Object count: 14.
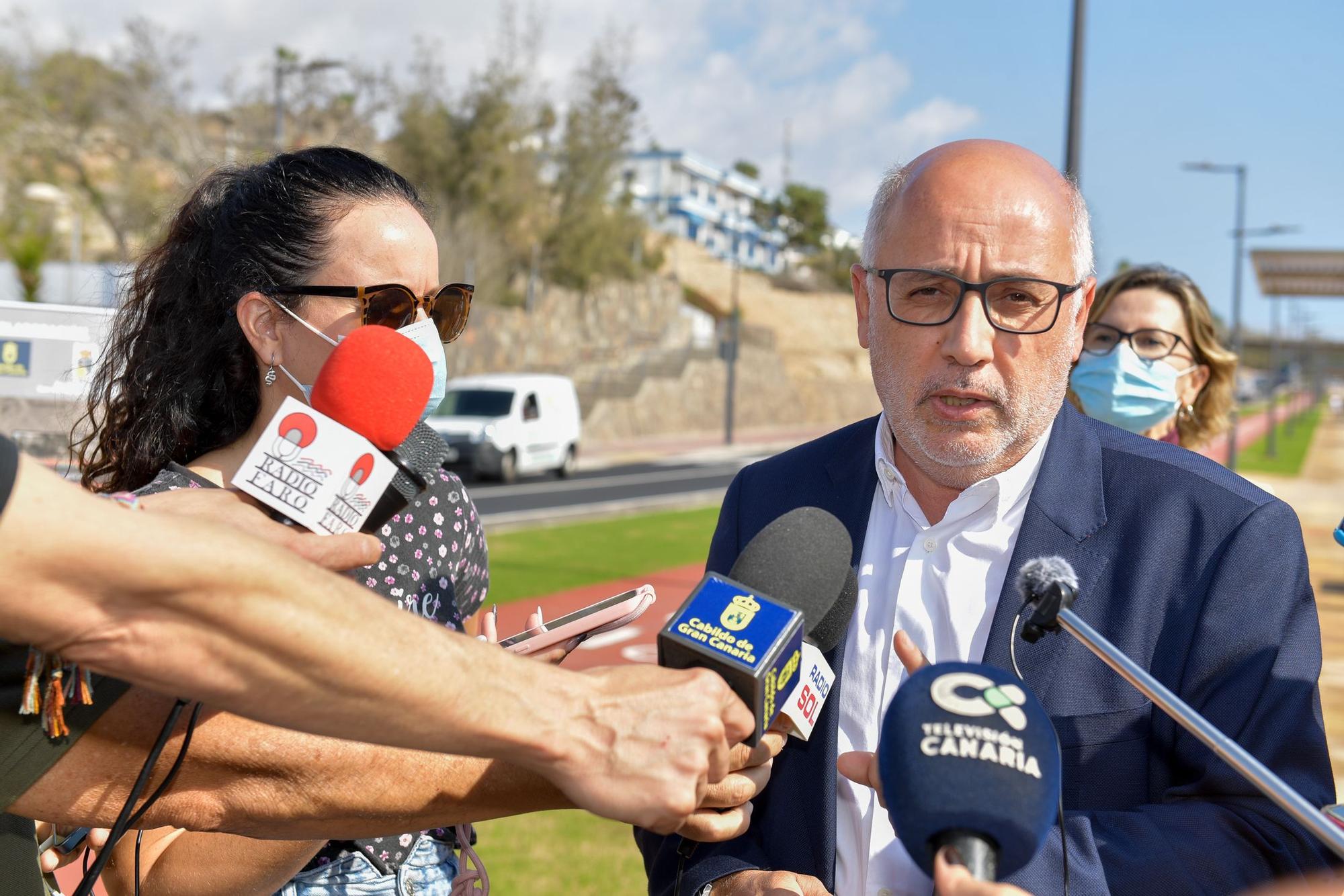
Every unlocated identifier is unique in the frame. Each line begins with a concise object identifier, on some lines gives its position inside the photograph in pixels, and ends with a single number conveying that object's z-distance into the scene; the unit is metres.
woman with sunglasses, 2.34
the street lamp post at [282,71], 18.49
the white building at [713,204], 79.69
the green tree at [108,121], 26.47
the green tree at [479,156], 34.69
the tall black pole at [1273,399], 34.56
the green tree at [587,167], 40.75
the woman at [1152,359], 4.51
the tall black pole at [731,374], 32.88
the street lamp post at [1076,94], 9.82
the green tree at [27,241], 22.08
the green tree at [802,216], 75.50
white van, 20.88
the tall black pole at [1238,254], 28.26
